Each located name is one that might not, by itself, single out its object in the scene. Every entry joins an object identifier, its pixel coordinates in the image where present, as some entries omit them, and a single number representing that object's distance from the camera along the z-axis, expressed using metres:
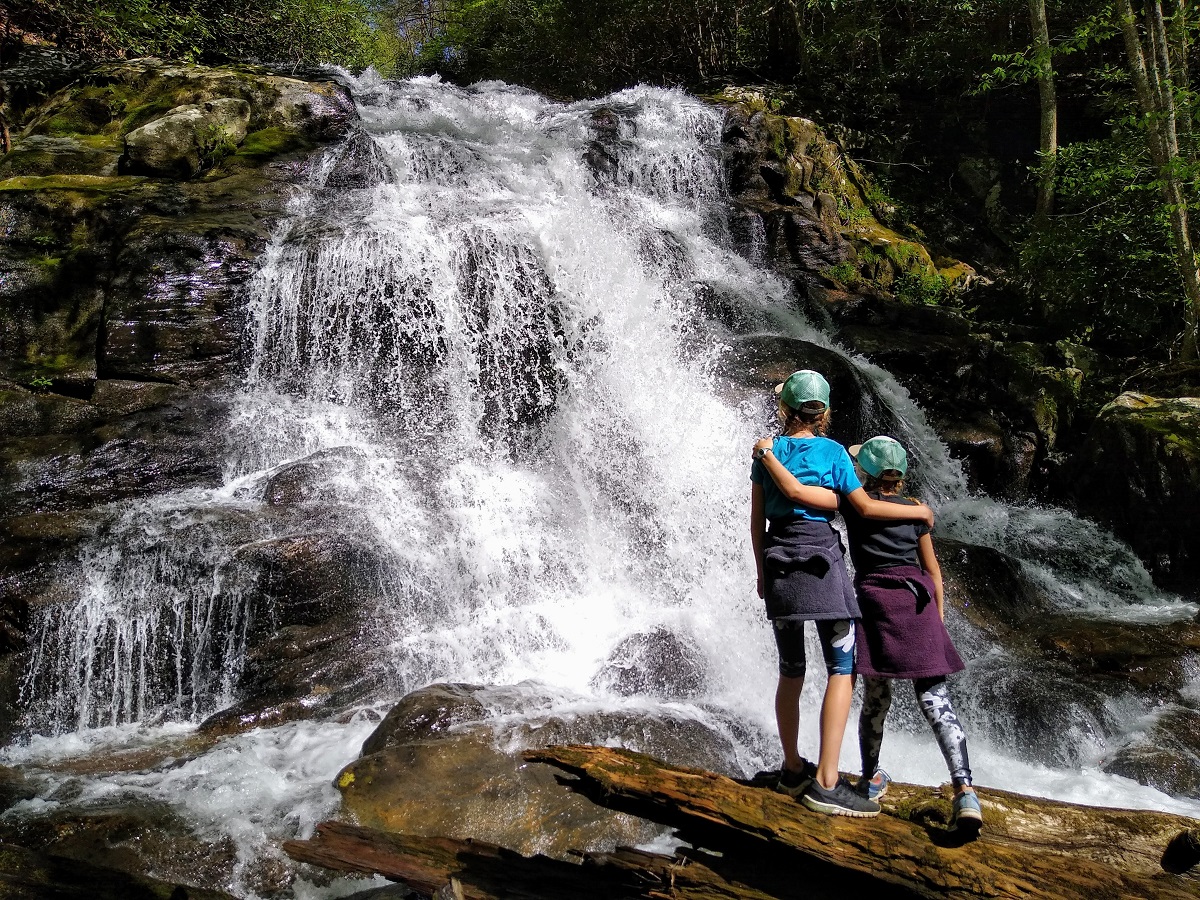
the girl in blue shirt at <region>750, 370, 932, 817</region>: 2.76
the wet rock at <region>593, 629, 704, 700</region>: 5.63
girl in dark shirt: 2.88
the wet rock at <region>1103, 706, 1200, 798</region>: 4.84
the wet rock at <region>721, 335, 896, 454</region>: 8.37
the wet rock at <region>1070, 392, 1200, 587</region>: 8.12
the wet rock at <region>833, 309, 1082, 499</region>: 9.93
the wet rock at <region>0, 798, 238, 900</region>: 3.06
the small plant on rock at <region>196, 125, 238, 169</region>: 11.21
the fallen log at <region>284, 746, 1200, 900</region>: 2.34
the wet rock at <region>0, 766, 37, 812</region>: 4.15
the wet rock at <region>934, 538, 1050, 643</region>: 7.07
